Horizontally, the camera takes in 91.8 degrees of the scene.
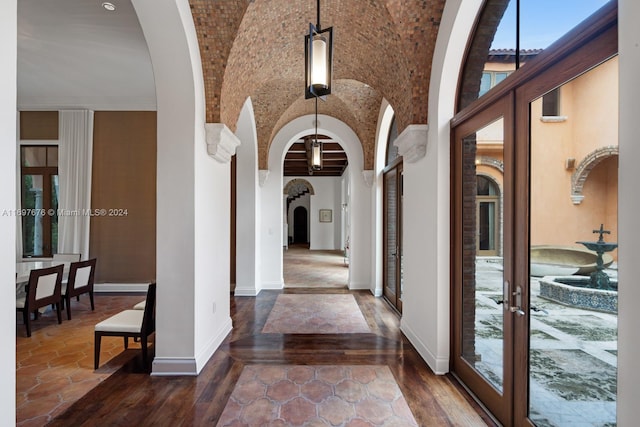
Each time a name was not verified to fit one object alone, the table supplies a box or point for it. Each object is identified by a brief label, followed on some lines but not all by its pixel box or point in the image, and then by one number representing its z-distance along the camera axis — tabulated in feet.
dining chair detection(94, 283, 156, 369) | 10.02
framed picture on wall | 52.06
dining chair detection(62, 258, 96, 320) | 15.37
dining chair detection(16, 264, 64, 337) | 13.06
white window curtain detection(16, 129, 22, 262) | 20.20
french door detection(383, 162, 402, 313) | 16.87
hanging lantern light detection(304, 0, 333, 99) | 6.63
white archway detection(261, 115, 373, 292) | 21.81
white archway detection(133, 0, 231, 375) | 9.67
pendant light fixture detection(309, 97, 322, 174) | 18.67
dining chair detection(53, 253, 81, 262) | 18.39
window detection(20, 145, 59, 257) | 20.77
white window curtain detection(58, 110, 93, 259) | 20.01
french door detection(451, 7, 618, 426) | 5.01
